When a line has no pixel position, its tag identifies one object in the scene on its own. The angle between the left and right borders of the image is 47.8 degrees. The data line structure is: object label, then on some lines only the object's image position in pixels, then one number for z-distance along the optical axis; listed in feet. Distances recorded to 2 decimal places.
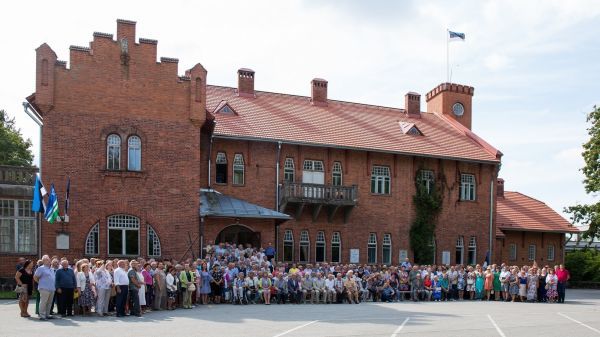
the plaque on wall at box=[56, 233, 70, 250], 80.74
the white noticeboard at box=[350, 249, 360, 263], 113.91
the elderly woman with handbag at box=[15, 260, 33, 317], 56.49
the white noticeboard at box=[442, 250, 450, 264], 121.49
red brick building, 83.10
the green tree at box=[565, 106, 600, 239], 125.59
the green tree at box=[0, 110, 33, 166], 161.07
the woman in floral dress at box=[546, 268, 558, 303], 94.22
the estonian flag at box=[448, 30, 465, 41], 142.10
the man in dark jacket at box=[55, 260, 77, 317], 57.16
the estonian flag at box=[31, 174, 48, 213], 76.74
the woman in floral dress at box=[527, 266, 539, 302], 94.27
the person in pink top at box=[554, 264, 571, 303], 94.02
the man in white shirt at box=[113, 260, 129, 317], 59.31
